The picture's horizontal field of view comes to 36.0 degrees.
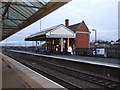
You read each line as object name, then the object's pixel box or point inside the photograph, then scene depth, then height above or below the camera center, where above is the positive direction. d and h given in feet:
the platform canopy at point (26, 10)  25.39 +5.95
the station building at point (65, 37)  97.02 +4.94
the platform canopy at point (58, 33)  92.62 +6.89
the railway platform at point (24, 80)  23.51 -5.11
